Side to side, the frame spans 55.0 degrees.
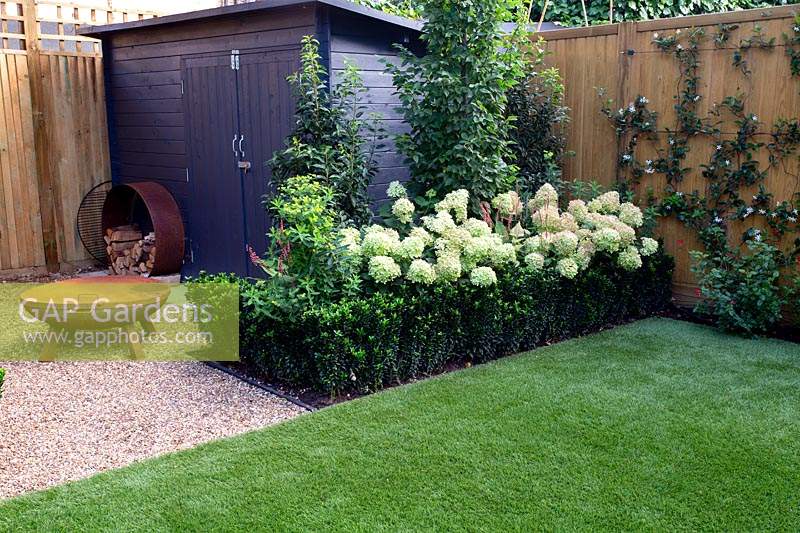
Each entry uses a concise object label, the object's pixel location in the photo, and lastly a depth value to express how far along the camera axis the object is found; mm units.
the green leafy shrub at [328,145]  5250
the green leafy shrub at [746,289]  5160
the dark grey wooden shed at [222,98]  5973
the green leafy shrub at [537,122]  6371
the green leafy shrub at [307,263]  4250
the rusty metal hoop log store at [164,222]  6938
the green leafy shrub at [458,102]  5367
